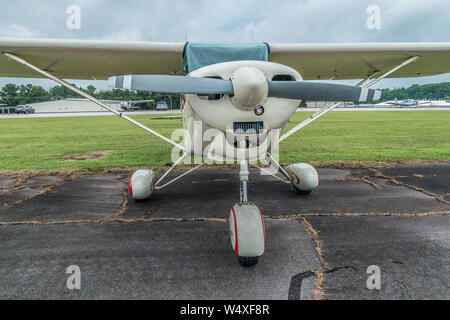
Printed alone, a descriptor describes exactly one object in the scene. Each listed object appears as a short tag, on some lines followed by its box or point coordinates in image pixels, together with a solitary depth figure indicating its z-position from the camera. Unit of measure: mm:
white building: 68438
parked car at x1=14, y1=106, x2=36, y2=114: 50781
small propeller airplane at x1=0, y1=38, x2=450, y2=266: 2432
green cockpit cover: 3506
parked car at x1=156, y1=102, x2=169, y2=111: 55700
